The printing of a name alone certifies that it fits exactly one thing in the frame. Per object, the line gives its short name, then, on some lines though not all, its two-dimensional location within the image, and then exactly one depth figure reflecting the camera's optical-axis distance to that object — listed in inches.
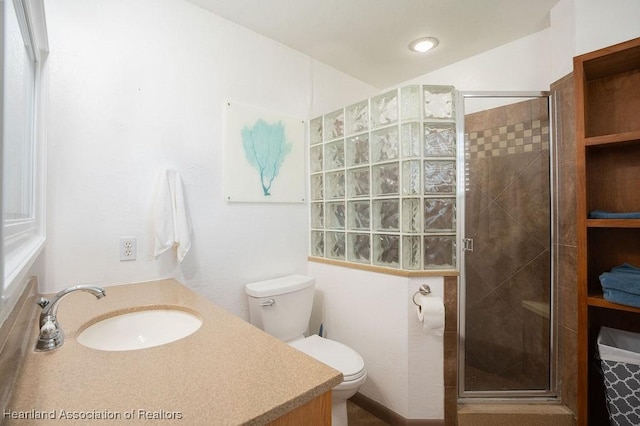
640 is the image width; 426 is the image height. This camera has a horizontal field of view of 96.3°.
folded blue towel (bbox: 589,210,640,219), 47.9
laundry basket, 46.6
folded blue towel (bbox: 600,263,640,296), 45.9
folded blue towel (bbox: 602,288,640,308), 45.4
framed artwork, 68.2
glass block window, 61.1
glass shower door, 64.5
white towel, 55.0
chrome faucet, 28.7
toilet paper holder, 59.6
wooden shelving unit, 51.1
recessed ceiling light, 76.2
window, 23.5
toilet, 56.1
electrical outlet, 53.9
